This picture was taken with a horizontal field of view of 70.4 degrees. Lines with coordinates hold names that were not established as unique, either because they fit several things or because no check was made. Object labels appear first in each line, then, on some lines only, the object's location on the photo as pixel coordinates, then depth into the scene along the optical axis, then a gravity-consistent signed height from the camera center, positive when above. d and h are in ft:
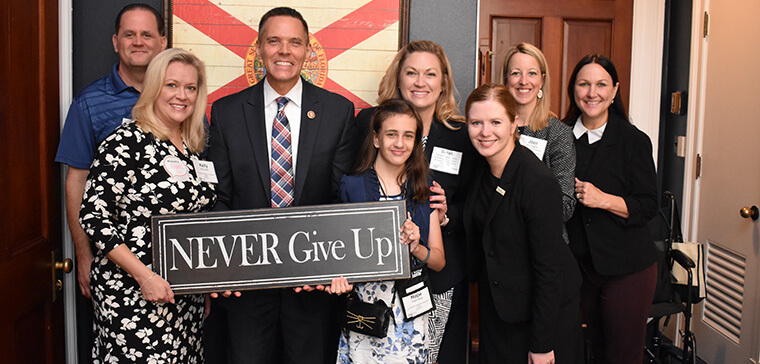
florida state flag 9.11 +1.85
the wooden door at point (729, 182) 9.62 -0.51
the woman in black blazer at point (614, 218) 7.72 -0.94
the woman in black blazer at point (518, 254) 6.17 -1.20
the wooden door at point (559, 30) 12.05 +2.76
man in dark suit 7.09 -0.18
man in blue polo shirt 7.16 +0.55
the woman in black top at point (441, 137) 7.55 +0.21
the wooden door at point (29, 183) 5.93 -0.48
